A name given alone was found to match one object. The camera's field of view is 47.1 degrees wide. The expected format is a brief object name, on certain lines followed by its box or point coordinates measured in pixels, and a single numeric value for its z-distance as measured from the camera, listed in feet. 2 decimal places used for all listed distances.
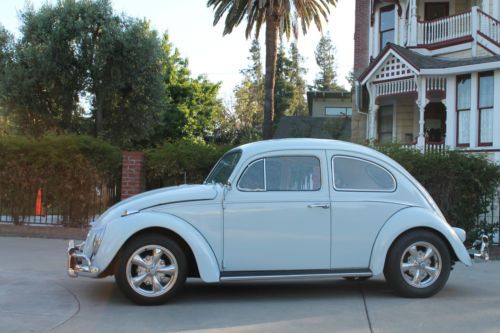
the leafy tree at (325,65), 282.77
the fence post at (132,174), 39.42
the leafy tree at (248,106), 156.57
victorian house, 54.34
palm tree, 69.15
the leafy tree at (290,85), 211.20
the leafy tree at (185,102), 112.98
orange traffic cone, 40.96
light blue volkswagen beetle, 20.27
